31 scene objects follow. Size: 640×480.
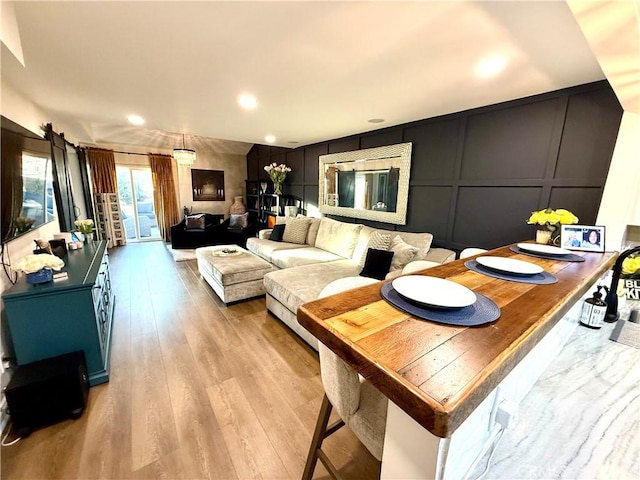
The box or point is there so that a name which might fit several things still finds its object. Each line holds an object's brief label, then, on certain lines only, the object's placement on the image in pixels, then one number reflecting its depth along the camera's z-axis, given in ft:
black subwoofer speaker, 4.70
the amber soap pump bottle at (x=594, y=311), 4.04
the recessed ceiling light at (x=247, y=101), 7.68
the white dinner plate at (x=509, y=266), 3.24
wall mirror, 10.68
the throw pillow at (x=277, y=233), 14.72
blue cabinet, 5.18
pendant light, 14.85
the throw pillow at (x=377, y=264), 8.59
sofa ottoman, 9.87
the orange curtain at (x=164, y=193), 20.03
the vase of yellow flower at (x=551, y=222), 5.49
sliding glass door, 19.92
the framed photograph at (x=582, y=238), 4.78
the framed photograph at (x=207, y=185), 21.94
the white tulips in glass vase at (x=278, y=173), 17.47
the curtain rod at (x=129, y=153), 18.05
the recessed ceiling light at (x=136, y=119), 9.80
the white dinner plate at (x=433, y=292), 2.33
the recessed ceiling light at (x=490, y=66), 5.27
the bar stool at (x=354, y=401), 2.78
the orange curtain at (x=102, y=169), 17.84
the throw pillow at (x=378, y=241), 9.34
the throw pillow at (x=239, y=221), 20.16
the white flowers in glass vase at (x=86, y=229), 10.16
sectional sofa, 8.14
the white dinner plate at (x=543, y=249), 4.35
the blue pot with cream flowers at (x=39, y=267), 5.18
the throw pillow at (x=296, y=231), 14.20
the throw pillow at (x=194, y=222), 19.58
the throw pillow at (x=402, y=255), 8.59
